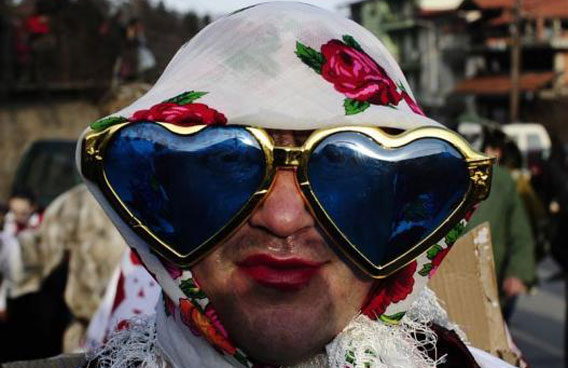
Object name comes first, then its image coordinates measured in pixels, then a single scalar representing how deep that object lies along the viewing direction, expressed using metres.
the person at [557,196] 7.01
